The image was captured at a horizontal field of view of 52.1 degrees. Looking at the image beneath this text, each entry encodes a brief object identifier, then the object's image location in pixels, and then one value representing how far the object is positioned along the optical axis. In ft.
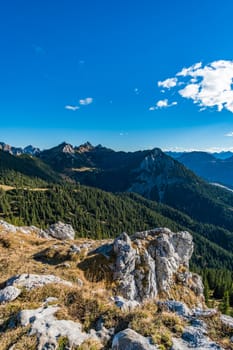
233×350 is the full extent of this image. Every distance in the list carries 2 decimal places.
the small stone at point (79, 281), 81.71
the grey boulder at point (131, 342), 30.40
